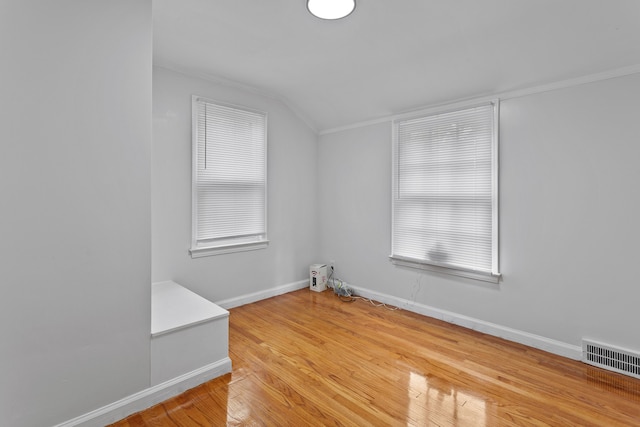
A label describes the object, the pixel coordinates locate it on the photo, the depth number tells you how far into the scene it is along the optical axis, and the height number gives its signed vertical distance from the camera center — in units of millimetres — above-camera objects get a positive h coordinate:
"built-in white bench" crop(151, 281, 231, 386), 2016 -887
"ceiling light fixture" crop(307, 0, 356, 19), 2094 +1394
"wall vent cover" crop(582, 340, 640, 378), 2281 -1094
